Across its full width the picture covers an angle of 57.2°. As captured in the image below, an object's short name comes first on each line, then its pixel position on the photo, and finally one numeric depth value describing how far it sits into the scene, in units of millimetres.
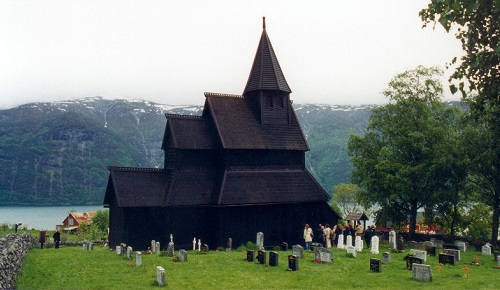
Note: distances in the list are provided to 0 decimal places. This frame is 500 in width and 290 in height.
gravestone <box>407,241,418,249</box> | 30545
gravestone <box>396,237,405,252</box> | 29484
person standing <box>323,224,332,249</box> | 31062
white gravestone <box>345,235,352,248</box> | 28016
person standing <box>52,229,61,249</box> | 36994
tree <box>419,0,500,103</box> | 14172
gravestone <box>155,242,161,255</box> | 28822
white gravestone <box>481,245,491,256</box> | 30359
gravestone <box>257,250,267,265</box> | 22828
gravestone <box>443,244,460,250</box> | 29797
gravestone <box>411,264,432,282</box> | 18188
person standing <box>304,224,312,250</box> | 29453
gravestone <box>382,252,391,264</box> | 23253
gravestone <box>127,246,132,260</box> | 26062
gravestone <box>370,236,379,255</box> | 27312
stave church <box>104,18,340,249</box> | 31766
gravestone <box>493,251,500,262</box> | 26109
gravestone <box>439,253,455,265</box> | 22906
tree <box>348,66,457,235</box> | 38344
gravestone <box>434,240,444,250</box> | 32647
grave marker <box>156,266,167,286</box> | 17625
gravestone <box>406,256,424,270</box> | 20719
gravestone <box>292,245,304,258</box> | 24969
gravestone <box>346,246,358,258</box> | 25436
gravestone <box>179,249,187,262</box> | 24266
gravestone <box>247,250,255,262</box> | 23766
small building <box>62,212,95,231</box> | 65338
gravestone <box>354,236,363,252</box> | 28234
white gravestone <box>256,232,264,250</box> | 30875
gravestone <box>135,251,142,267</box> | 22911
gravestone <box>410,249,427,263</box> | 23431
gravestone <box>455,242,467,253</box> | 32844
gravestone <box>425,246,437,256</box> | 26781
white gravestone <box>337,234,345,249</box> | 30625
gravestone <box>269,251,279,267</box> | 22266
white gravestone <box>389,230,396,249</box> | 30688
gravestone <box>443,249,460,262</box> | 25422
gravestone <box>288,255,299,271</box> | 20938
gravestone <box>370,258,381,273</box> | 20425
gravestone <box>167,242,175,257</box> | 26516
